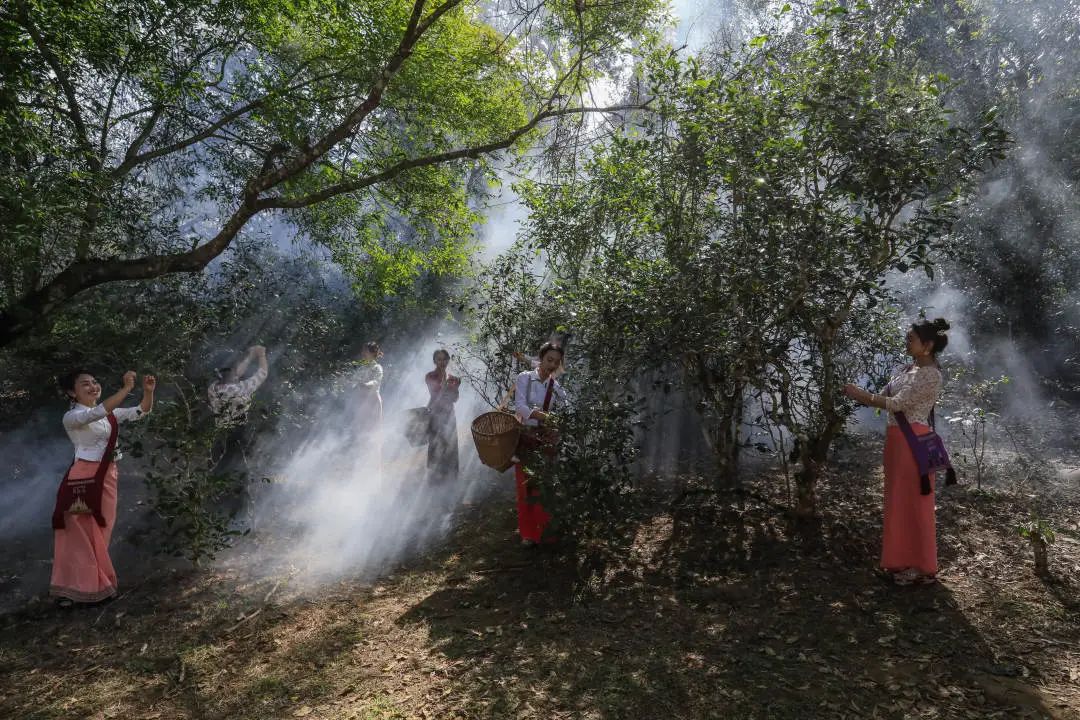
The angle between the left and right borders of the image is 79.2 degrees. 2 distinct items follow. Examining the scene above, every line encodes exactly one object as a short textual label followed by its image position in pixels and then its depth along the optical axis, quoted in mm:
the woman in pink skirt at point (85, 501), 4543
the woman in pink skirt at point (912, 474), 4004
